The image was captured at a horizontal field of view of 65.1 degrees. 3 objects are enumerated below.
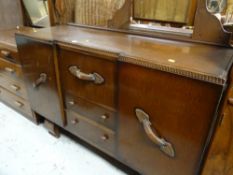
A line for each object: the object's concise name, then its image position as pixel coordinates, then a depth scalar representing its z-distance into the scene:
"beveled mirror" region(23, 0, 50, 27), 1.62
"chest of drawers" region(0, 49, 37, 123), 1.42
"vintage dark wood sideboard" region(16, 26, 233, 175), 0.67
